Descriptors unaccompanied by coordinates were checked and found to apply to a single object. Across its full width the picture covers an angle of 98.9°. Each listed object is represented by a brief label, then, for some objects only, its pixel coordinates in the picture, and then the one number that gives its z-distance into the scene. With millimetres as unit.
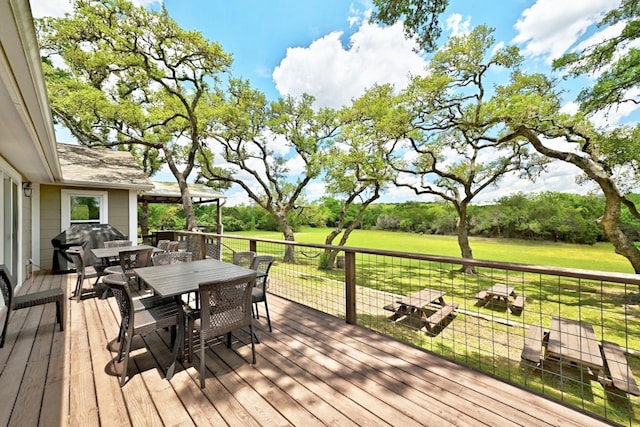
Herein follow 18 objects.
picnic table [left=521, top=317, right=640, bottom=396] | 3152
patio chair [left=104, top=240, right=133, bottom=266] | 5395
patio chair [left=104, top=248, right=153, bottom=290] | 4350
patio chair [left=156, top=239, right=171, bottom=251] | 5942
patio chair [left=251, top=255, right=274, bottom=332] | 3219
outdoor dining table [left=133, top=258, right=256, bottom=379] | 2416
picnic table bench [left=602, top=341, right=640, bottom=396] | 2932
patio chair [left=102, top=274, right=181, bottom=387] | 2232
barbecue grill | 6266
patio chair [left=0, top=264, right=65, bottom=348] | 2910
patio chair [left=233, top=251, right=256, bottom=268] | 3959
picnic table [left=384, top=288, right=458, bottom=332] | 5464
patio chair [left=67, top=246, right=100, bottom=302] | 4355
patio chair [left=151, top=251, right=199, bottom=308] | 3947
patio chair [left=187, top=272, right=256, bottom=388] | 2195
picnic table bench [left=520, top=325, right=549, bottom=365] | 3583
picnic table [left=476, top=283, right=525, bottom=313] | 7027
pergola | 11648
